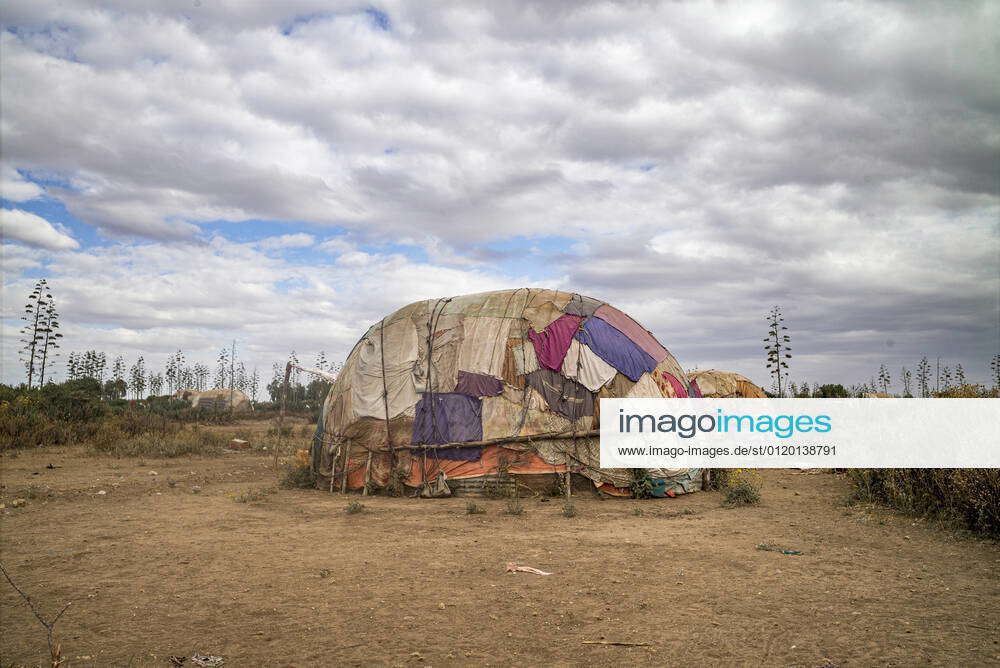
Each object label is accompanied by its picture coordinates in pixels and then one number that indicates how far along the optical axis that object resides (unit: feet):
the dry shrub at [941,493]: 26.86
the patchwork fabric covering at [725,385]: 75.98
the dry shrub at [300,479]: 47.88
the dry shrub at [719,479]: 45.09
